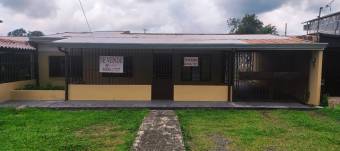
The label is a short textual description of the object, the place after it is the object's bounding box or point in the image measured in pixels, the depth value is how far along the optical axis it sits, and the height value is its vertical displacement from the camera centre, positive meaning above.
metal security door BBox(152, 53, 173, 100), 13.57 -0.57
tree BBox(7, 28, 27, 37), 51.17 +4.92
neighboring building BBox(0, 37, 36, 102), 12.59 -0.11
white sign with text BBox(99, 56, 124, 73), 13.05 -0.02
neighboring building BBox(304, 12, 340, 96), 13.49 +0.12
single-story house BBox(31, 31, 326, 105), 12.11 -0.16
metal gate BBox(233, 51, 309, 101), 12.93 -0.50
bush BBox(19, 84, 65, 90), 13.30 -1.00
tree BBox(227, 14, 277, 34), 44.16 +5.29
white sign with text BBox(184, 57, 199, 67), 13.39 +0.13
